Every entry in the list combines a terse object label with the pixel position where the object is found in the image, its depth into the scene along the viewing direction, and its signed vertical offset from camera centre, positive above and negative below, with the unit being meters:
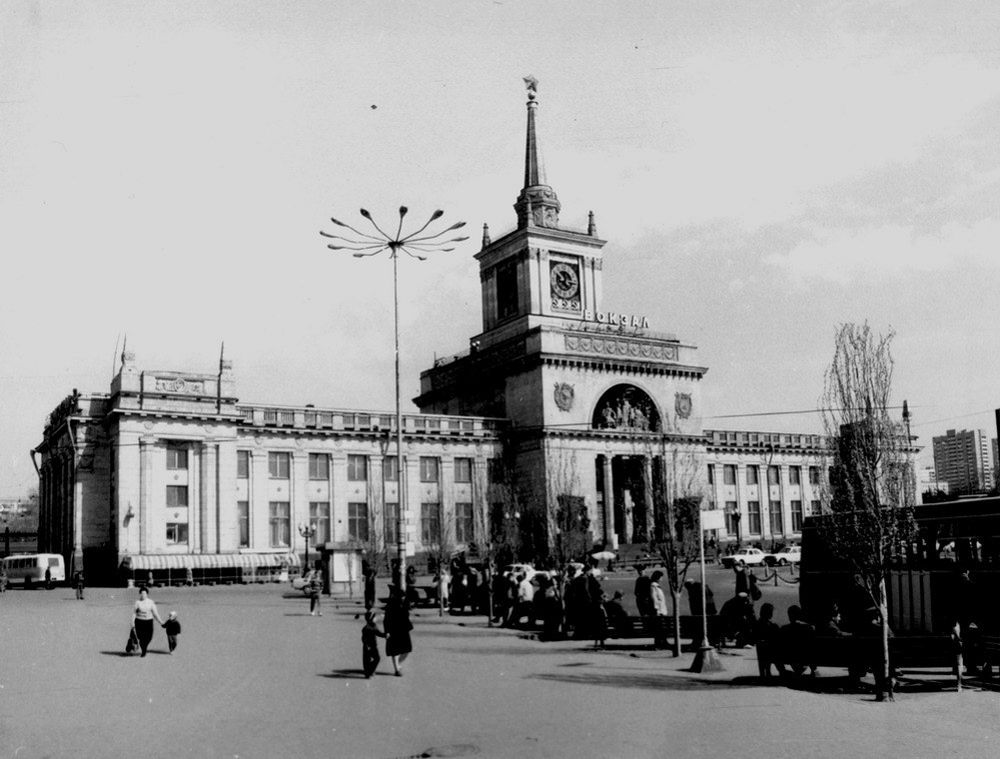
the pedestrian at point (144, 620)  21.86 -2.09
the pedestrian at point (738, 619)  23.11 -2.55
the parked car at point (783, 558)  63.38 -3.47
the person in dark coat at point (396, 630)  19.31 -2.16
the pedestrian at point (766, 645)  18.14 -2.45
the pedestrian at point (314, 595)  31.69 -2.43
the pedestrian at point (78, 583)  42.93 -2.58
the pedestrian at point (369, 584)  26.91 -1.93
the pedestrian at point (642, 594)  25.36 -2.17
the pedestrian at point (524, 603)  28.88 -2.63
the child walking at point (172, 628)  22.16 -2.31
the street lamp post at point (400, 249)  32.28 +8.18
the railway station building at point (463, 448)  60.03 +4.07
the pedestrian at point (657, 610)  23.69 -2.50
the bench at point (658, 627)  23.11 -2.81
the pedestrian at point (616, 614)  25.36 -2.63
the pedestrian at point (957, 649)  17.38 -2.54
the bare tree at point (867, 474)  18.17 +0.43
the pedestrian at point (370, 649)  18.81 -2.42
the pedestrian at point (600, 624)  24.02 -2.67
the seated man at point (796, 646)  17.80 -2.46
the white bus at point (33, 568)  55.44 -2.44
